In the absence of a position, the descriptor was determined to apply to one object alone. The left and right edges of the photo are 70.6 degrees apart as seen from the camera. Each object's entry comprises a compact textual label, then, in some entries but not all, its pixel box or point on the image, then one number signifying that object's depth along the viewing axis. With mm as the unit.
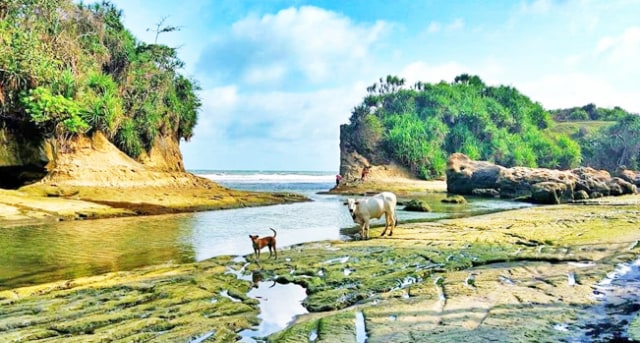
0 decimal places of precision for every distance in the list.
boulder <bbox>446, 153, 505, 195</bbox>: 46406
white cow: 16188
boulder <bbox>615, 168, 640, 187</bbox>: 47219
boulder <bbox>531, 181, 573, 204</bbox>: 34347
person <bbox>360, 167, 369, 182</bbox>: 61494
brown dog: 12094
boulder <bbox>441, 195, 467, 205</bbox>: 35406
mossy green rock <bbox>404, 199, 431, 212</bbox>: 28644
